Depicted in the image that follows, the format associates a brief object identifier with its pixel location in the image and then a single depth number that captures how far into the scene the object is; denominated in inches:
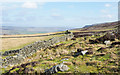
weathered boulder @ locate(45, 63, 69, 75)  431.3
